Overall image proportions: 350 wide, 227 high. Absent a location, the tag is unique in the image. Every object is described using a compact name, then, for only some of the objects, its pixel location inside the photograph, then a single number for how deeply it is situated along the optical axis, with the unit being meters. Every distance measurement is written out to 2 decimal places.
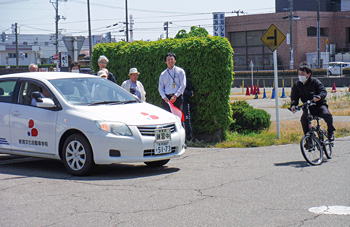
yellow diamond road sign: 13.18
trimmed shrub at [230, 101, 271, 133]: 14.12
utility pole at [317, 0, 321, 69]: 59.14
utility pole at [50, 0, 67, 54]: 77.69
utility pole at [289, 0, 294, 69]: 60.69
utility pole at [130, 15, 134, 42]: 89.96
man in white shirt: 11.75
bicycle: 9.21
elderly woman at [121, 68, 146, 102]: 11.84
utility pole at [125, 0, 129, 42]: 60.03
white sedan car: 8.35
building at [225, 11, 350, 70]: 66.50
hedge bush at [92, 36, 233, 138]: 12.38
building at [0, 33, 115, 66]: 120.69
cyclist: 9.76
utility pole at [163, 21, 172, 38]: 88.22
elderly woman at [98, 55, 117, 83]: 12.53
